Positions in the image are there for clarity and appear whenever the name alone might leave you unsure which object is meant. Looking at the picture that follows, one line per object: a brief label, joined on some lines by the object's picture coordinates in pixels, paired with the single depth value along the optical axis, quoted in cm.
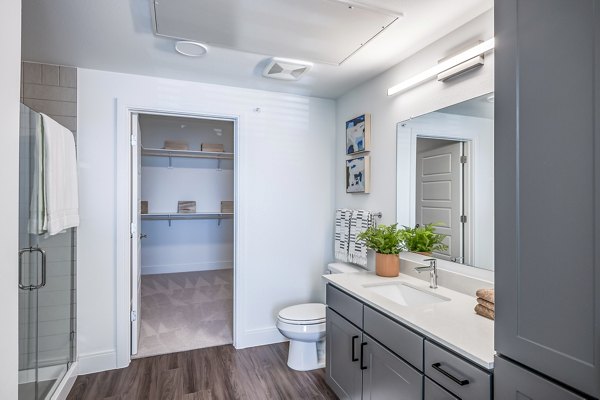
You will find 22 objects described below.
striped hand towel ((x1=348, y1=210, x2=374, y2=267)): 264
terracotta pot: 225
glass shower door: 169
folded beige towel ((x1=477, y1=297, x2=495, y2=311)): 148
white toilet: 247
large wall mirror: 177
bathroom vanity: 123
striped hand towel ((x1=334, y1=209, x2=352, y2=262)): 288
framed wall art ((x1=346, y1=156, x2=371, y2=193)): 273
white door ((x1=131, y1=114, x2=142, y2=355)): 269
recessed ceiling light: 208
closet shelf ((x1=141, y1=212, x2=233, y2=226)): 513
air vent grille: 231
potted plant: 225
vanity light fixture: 169
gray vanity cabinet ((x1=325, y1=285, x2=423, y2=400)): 150
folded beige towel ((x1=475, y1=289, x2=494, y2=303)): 149
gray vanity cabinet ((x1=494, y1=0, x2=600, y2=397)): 84
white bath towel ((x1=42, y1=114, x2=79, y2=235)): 185
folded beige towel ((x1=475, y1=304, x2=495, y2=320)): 149
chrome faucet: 197
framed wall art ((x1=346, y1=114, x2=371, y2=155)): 273
